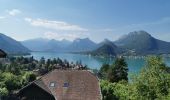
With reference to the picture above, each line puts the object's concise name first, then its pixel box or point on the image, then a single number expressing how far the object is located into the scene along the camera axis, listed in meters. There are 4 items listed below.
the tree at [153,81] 8.10
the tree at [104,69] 46.58
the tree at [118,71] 30.83
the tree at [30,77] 25.61
